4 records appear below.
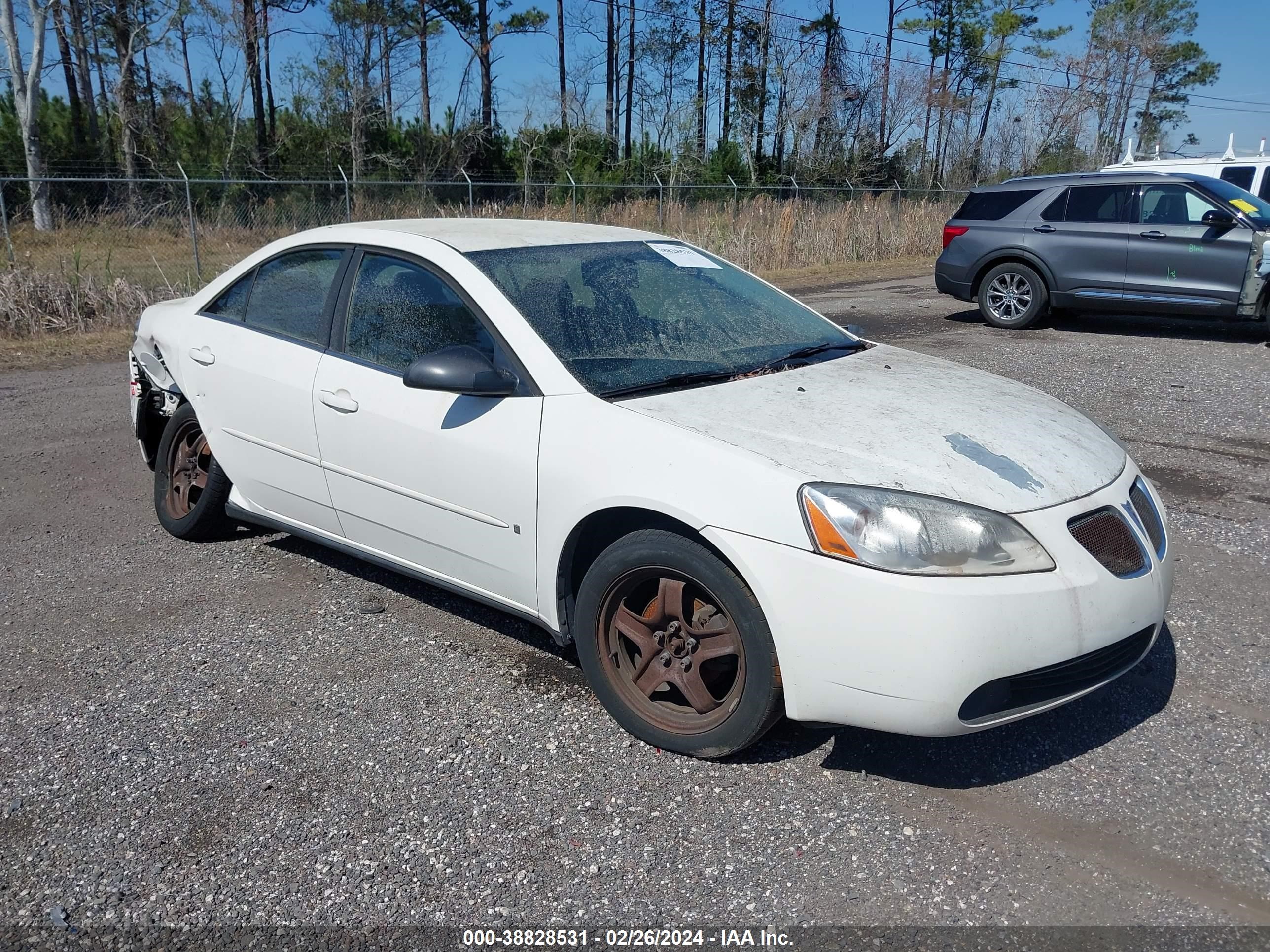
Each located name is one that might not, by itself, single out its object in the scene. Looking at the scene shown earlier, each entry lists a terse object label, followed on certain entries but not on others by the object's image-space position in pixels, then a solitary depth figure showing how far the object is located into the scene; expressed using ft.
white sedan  9.10
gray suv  34.86
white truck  56.44
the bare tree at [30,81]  77.30
